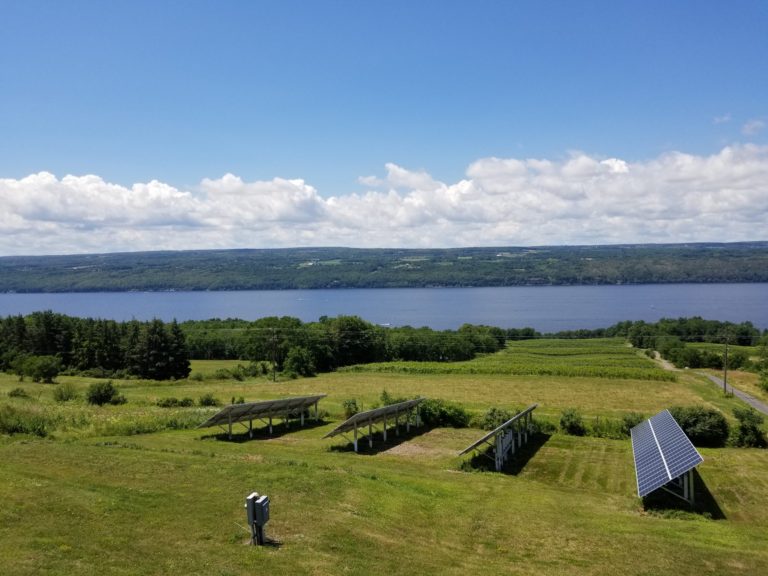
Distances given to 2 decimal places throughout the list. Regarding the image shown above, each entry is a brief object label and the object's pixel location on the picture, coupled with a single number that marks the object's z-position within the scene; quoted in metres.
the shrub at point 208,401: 43.12
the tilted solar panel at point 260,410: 31.97
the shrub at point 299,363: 68.31
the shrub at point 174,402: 42.06
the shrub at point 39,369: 53.50
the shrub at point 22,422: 28.09
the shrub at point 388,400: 40.81
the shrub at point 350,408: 40.69
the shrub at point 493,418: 36.09
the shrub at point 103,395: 41.16
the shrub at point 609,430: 35.59
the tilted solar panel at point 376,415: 30.16
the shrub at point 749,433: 33.38
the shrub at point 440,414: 38.28
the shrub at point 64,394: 41.59
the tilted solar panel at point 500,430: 26.19
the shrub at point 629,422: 35.41
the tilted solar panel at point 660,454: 21.42
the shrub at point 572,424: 36.28
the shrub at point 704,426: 33.66
